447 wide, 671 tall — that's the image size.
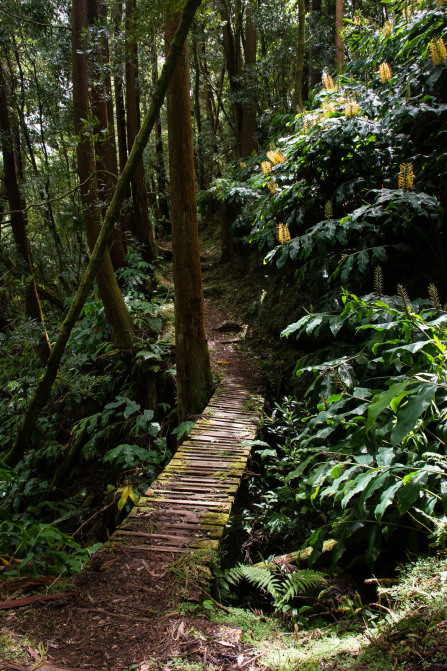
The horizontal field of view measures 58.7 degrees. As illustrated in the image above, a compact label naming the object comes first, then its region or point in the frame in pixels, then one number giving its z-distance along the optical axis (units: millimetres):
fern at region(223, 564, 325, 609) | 2592
